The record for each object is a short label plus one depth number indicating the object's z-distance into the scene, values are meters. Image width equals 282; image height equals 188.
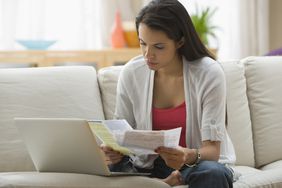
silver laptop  2.20
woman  2.48
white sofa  2.75
